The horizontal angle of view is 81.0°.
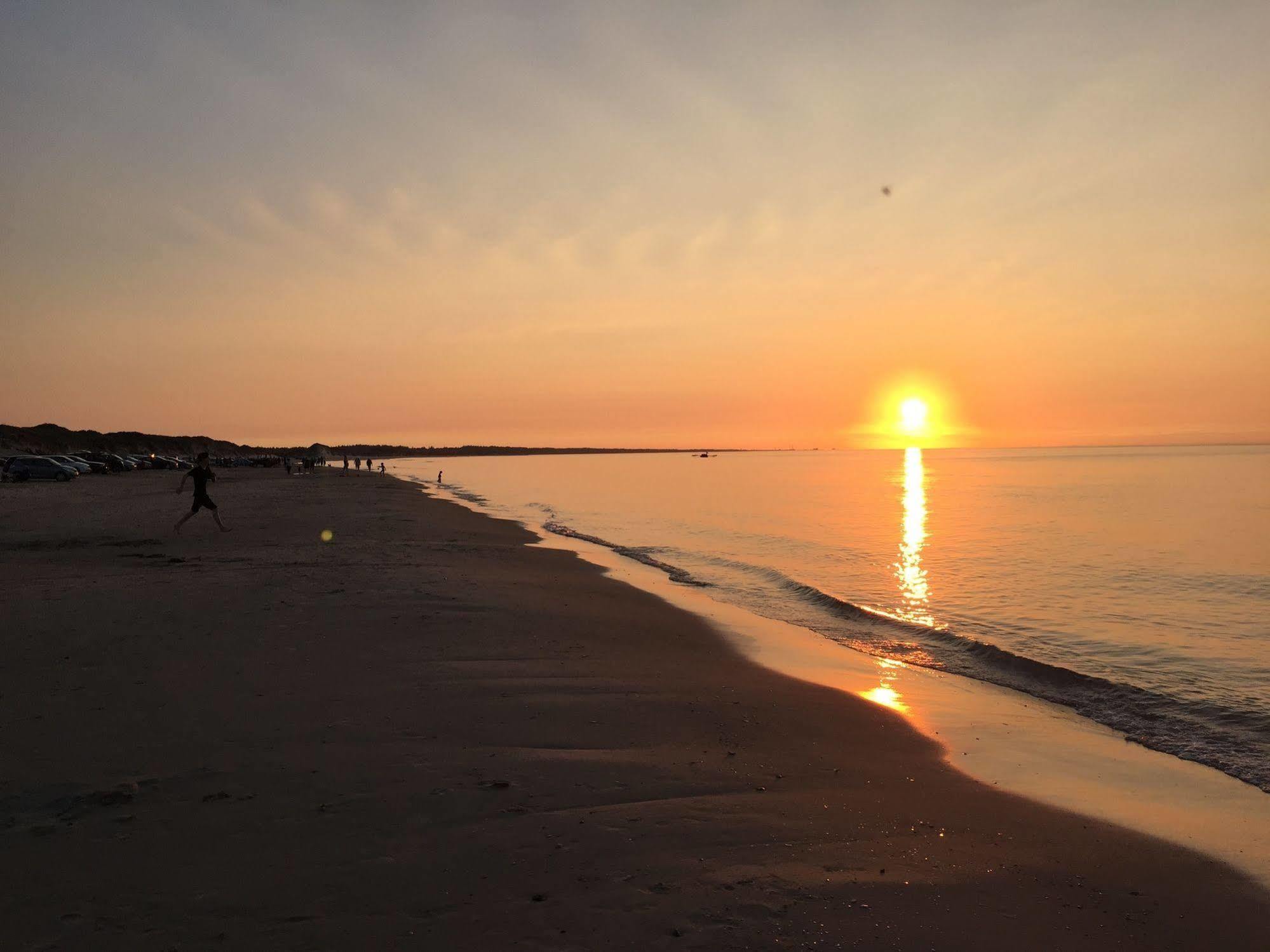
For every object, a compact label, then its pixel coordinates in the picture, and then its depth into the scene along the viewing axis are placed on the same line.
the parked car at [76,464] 69.89
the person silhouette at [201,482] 24.11
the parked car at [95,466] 75.44
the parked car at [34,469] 55.47
